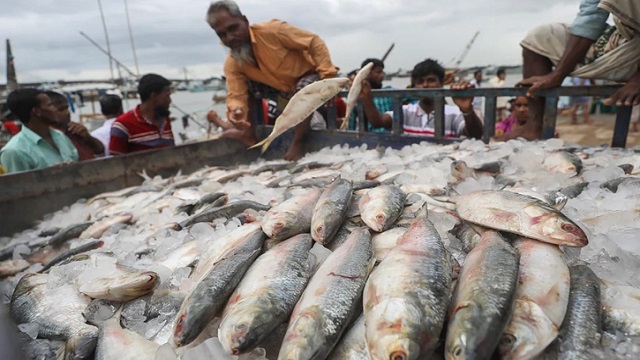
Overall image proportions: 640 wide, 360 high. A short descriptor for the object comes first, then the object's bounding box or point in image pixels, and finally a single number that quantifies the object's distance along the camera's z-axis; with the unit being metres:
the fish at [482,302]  1.11
